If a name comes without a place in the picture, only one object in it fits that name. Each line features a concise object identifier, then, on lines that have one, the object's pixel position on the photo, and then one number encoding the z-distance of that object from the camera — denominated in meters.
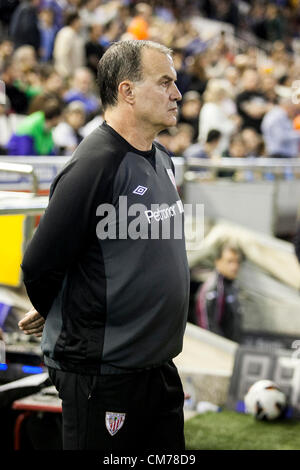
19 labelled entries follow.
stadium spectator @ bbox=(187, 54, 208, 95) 12.89
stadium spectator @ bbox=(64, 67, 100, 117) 9.93
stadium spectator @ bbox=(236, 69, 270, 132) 12.00
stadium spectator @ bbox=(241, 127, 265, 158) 10.61
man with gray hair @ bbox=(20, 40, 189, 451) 2.52
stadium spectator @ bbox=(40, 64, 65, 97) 9.65
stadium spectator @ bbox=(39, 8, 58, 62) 11.62
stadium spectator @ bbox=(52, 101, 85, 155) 8.72
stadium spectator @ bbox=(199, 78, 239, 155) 10.83
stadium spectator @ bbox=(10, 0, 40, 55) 11.14
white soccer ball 5.23
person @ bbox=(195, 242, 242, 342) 7.38
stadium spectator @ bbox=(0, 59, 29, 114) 9.33
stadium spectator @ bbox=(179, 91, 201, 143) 10.92
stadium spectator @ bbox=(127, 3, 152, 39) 12.15
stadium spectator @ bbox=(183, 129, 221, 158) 9.32
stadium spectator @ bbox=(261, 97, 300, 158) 11.59
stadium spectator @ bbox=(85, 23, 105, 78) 11.88
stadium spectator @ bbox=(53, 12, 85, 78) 11.40
